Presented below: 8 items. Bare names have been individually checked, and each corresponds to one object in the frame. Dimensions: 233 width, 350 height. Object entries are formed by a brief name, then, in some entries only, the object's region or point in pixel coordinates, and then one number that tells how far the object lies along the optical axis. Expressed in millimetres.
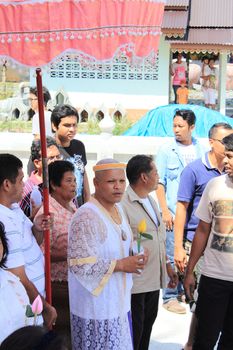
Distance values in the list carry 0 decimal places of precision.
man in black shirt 6469
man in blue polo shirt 5966
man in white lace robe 4262
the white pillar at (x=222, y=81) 21344
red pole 4330
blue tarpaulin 17644
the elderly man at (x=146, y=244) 5209
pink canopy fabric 3865
